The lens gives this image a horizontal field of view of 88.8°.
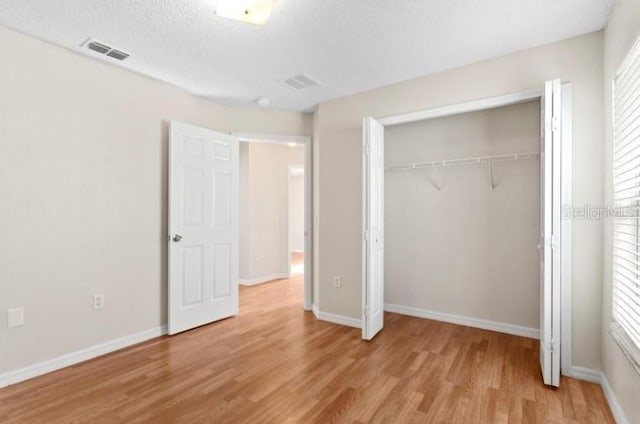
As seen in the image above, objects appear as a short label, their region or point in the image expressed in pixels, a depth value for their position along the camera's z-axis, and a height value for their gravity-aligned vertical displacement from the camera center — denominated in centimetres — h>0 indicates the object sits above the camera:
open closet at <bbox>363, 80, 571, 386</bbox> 310 -4
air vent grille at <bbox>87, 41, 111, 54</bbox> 251 +127
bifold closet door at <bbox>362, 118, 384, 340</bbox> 307 -16
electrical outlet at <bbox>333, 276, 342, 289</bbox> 367 -80
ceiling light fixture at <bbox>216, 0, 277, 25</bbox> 195 +123
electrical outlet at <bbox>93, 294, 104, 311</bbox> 279 -79
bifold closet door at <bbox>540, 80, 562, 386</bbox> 221 -11
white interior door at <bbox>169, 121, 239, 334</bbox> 329 -17
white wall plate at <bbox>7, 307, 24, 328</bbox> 231 -77
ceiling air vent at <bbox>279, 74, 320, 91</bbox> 313 +128
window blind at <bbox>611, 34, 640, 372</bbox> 163 +4
